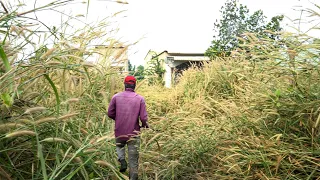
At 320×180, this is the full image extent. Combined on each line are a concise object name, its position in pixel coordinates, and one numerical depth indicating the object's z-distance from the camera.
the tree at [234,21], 19.00
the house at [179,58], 12.53
